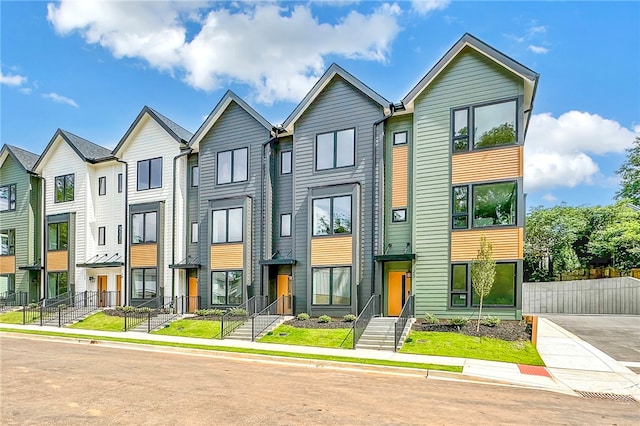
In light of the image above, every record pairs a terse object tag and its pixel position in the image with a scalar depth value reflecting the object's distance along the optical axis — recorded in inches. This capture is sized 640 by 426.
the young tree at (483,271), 650.2
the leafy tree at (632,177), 1546.5
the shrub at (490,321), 670.5
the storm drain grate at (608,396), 394.0
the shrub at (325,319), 765.3
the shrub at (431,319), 705.6
